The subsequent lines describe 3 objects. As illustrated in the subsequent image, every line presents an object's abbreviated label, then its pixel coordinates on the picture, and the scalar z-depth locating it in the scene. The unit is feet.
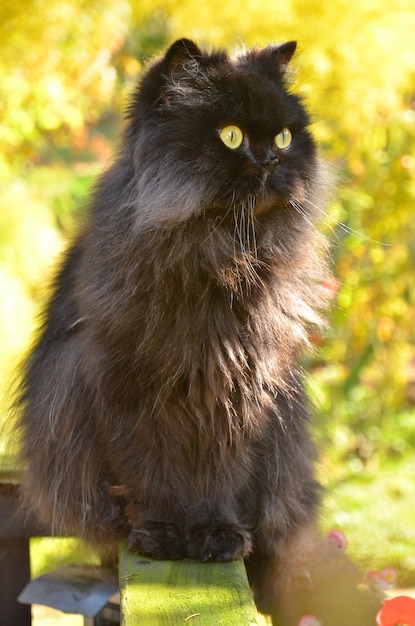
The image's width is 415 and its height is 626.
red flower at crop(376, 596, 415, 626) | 4.02
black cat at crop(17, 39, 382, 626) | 4.04
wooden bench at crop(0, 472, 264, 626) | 3.62
